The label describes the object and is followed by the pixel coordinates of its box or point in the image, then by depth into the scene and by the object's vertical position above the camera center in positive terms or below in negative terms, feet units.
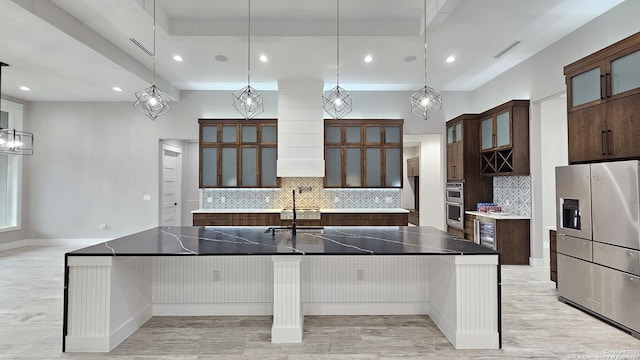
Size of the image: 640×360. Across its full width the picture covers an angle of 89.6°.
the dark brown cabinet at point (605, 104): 9.06 +2.58
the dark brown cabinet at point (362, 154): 19.95 +2.06
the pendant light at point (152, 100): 9.71 +2.68
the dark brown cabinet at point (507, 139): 16.22 +2.53
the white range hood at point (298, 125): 18.92 +3.68
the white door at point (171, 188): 22.35 -0.04
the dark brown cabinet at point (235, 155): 19.77 +1.99
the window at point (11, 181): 20.72 +0.44
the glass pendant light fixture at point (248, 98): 10.01 +2.82
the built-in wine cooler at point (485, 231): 16.52 -2.32
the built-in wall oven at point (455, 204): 19.11 -1.06
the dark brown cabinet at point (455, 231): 19.41 -2.76
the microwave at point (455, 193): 19.13 -0.35
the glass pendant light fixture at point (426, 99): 9.96 +2.74
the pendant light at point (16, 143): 18.54 +2.80
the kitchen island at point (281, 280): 7.91 -2.67
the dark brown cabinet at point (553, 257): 13.05 -2.85
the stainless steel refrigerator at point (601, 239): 8.89 -1.61
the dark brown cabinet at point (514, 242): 16.47 -2.83
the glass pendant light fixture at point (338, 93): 10.64 +3.06
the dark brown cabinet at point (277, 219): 18.85 -1.88
